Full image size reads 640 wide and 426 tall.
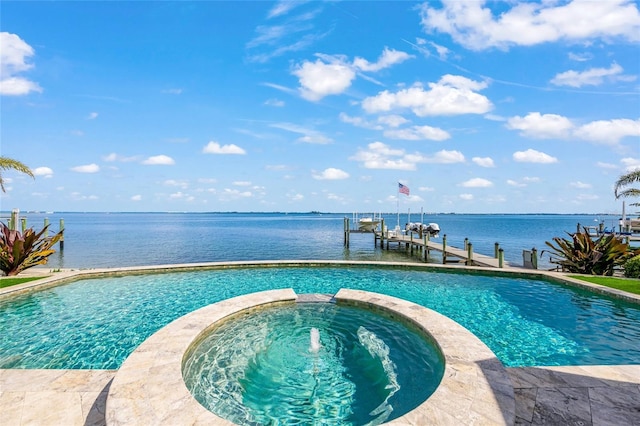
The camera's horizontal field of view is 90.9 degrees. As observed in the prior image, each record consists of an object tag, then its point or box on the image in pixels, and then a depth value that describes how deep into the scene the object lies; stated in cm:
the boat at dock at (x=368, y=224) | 3730
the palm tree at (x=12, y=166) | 1434
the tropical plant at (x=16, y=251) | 1173
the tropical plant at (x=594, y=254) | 1250
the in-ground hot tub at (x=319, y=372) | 359
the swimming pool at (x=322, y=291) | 592
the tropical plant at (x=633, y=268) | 1172
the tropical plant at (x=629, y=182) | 1759
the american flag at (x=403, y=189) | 3300
